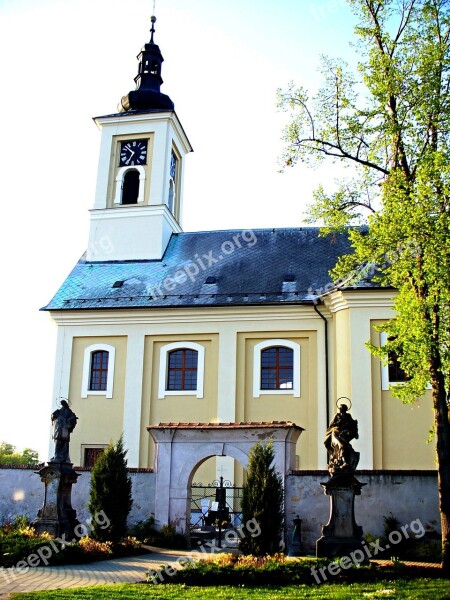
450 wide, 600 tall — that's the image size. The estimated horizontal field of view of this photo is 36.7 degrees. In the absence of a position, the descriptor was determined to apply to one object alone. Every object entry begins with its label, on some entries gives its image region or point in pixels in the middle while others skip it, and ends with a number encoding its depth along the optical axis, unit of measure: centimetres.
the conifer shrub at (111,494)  1552
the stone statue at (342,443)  1418
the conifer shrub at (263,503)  1401
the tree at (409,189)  1327
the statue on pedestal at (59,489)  1577
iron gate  1828
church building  2156
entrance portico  1667
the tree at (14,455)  6282
